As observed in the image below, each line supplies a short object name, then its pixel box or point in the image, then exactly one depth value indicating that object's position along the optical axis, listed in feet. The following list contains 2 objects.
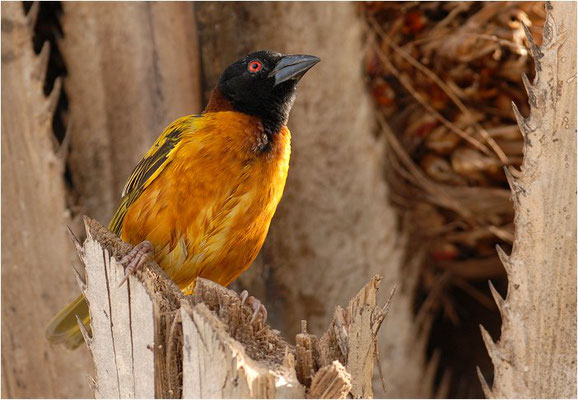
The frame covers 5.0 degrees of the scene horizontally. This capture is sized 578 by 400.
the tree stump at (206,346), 8.45
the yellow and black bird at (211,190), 8.80
